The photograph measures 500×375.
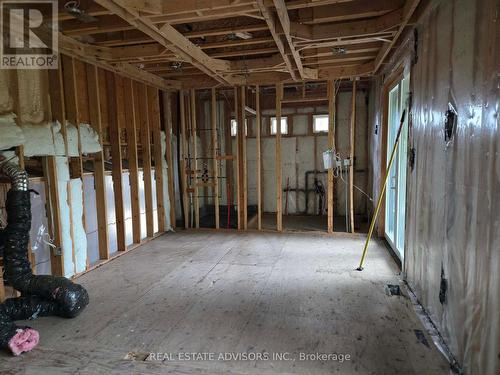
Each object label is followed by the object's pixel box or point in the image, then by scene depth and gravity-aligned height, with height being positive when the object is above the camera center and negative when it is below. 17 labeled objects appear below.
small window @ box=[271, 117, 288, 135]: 7.35 +0.65
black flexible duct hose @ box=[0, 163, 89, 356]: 2.66 -1.00
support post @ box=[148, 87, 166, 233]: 5.52 +0.16
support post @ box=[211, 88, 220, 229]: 5.59 +0.03
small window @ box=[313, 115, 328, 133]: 7.13 +0.64
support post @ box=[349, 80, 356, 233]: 5.22 -0.09
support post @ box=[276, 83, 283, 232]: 5.52 -0.04
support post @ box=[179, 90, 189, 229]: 5.85 -0.07
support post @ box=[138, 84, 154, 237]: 5.19 +0.21
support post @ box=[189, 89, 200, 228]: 5.79 -0.09
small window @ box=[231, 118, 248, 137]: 7.48 +0.62
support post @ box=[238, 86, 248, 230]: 5.75 +0.01
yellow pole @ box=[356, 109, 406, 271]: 3.50 -0.83
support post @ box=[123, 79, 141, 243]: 4.79 +0.05
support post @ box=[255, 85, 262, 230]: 5.51 +0.02
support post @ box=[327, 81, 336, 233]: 5.30 +0.31
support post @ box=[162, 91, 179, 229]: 5.82 +0.41
